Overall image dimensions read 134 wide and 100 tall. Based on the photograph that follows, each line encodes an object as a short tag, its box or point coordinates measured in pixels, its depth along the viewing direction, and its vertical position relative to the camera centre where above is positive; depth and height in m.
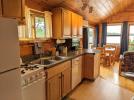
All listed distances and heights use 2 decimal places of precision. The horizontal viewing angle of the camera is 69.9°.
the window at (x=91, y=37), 4.56 +0.37
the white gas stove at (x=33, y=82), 1.30 -0.55
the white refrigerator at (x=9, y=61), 0.96 -0.18
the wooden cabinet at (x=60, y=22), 2.32 +0.54
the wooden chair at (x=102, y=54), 4.46 -0.48
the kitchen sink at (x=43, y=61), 1.97 -0.36
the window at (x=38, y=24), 2.01 +0.44
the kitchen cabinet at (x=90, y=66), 2.85 -0.66
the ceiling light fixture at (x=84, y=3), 2.66 +1.17
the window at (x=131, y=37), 4.95 +0.37
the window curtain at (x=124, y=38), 4.92 +0.32
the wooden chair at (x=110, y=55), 4.40 -0.50
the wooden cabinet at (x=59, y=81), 1.69 -0.72
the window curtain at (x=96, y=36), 5.48 +0.45
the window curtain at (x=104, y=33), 5.30 +0.63
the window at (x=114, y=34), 5.17 +0.57
